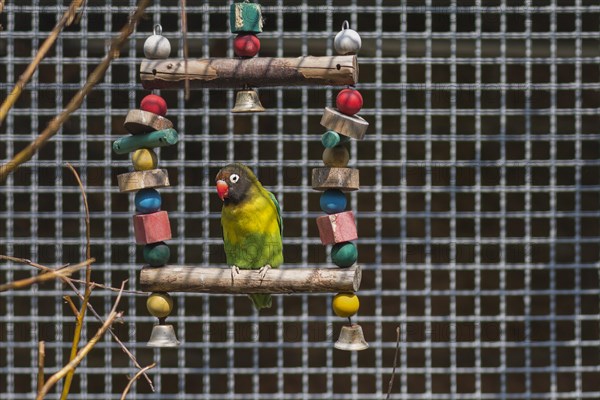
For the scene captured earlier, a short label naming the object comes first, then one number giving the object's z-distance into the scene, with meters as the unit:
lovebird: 7.34
